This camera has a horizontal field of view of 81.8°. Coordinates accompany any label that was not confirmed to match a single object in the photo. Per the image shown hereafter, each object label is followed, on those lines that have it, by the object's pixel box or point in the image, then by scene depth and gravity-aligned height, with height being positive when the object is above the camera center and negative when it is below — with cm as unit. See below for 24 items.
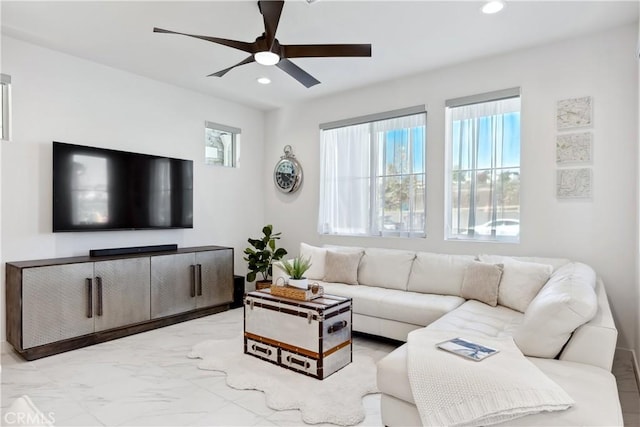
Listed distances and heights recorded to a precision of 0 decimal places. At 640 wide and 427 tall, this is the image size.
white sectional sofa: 171 -74
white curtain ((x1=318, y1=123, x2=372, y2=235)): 469 +37
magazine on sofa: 184 -73
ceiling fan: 249 +116
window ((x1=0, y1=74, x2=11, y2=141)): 331 +86
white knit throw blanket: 153 -78
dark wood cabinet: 303 -85
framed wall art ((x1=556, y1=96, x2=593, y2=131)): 325 +87
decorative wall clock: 532 +52
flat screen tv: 350 +18
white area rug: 225 -124
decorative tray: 292 -68
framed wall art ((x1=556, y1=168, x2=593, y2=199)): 324 +24
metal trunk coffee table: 269 -96
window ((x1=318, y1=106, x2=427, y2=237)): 427 +42
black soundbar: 371 -46
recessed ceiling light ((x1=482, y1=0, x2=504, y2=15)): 272 +153
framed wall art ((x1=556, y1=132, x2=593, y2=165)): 324 +56
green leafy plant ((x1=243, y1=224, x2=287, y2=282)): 494 -65
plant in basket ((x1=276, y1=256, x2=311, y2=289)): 304 -55
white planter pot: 303 -62
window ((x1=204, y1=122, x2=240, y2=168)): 502 +90
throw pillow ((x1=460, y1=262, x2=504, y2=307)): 316 -64
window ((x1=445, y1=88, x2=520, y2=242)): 364 +44
